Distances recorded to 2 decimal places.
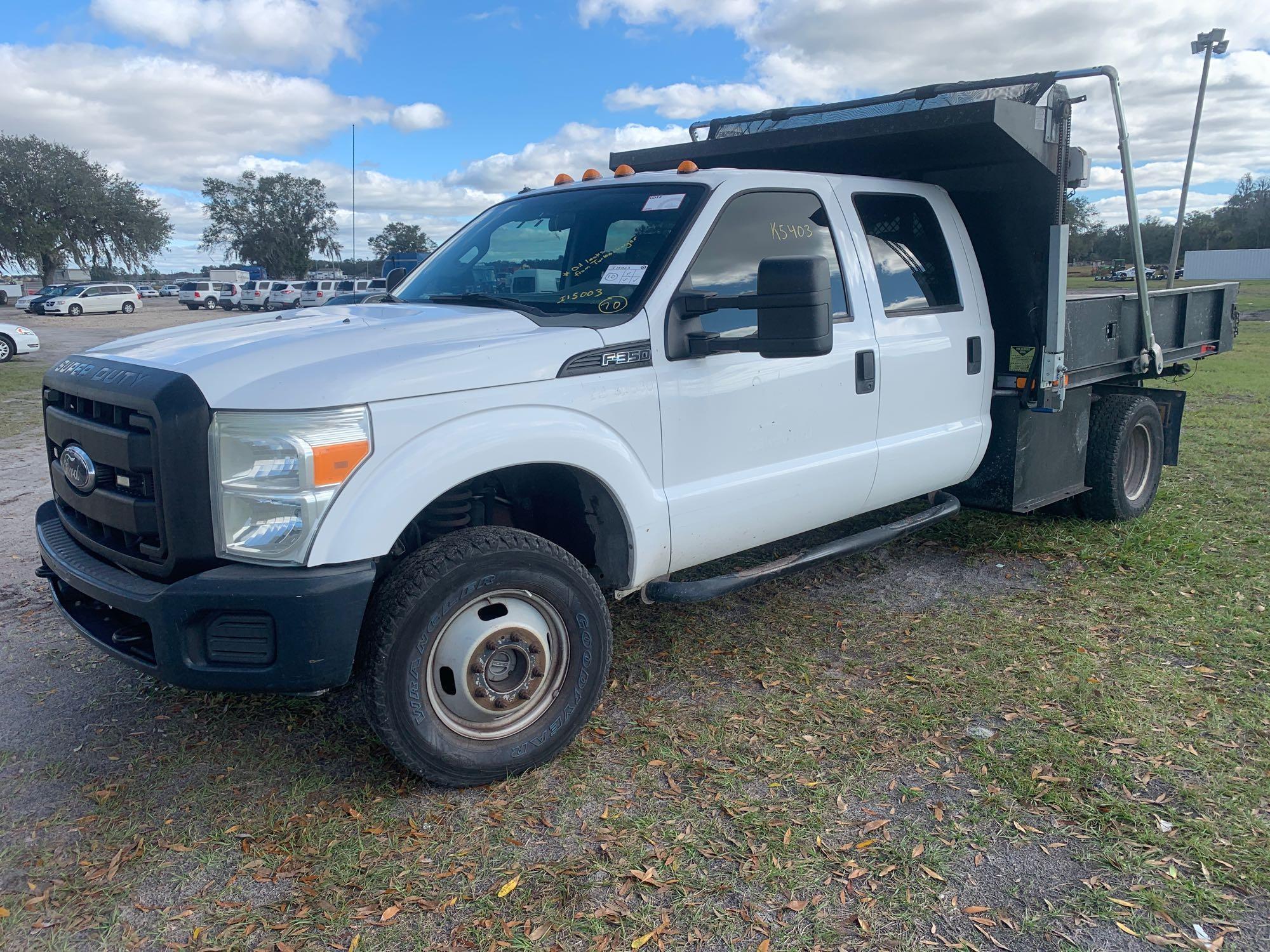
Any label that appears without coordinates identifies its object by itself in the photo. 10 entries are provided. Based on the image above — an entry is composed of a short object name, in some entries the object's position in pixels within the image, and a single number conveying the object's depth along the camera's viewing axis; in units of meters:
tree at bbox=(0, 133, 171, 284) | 56.84
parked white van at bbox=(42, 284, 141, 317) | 45.47
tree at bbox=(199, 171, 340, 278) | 75.81
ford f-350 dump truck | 2.90
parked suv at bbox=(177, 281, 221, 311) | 52.47
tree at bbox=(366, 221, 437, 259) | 84.44
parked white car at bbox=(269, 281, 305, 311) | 46.97
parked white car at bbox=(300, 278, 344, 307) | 44.19
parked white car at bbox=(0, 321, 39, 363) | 21.39
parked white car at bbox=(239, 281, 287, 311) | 49.09
